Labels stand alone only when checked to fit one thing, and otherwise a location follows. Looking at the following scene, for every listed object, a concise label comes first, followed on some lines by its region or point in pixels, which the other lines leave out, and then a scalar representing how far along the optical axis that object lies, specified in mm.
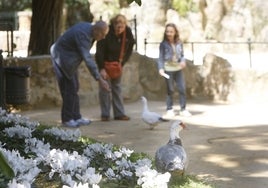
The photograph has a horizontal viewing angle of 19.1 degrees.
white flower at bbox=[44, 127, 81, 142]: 6648
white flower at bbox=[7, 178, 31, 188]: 3892
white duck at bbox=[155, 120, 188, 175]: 5680
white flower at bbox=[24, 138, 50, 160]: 5254
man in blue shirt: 10383
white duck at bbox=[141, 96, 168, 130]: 10479
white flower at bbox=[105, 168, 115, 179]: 4962
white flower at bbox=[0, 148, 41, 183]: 4257
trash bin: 12117
